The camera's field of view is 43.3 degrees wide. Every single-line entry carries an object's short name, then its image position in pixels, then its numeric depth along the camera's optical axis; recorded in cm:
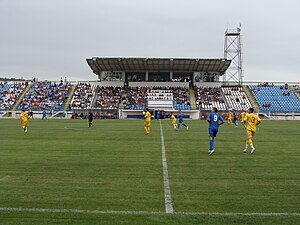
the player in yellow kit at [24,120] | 2627
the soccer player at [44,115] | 5762
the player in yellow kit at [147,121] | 2548
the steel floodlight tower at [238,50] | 7438
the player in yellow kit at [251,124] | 1513
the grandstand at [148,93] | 6494
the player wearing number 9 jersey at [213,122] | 1445
